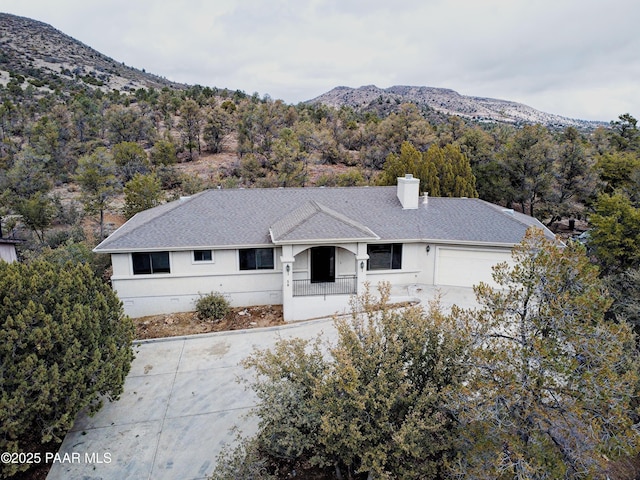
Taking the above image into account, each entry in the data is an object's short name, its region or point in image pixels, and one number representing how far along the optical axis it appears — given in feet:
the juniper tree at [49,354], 25.05
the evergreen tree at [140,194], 77.20
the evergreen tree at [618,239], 54.19
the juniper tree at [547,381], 18.52
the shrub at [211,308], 51.11
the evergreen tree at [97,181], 79.15
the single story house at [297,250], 50.90
